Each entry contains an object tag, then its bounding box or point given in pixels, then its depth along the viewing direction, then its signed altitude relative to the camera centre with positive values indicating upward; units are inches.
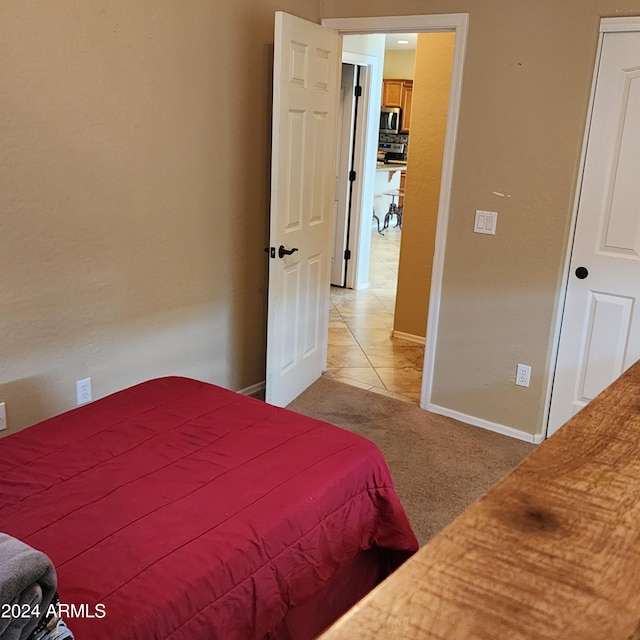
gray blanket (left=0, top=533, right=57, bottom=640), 40.9 -28.4
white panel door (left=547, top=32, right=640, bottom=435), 117.8 -15.9
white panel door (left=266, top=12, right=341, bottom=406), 128.6 -11.4
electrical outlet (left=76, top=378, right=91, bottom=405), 113.6 -43.3
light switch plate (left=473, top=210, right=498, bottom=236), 132.7 -13.3
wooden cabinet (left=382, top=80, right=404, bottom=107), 442.9 +35.9
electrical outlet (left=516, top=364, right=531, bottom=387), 135.5 -43.4
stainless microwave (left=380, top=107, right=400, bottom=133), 450.3 +18.7
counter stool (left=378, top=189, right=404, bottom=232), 406.3 -36.9
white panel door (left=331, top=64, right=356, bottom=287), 233.6 -5.4
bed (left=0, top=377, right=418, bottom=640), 54.8 -34.9
